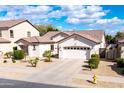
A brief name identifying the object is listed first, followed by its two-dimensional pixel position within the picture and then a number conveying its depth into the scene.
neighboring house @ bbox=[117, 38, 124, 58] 11.83
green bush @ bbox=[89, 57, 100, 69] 10.10
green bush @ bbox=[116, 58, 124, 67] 10.34
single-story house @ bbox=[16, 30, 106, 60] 13.23
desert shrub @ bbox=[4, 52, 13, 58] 14.84
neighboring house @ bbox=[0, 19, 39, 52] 16.52
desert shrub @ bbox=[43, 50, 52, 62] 12.78
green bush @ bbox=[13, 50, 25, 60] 13.77
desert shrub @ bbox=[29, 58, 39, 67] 11.01
